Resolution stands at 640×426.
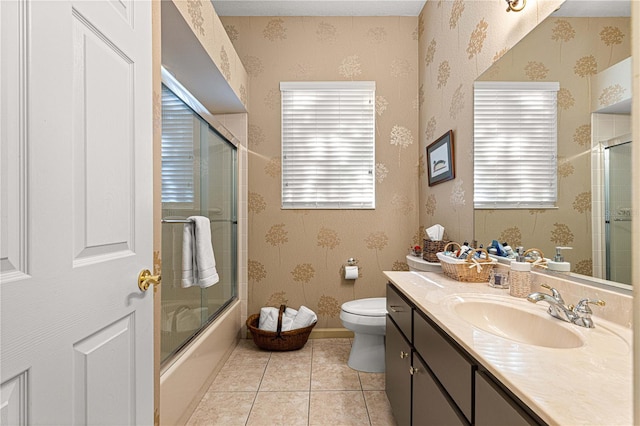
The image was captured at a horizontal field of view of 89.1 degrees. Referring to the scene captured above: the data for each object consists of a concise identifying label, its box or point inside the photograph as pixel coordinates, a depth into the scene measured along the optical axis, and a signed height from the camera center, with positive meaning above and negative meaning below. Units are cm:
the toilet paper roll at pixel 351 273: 279 -53
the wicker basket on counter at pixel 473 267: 162 -28
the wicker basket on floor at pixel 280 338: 249 -98
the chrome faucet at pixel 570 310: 96 -30
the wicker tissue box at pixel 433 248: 217 -25
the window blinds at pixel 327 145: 287 +59
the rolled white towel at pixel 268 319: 259 -87
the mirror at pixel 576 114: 104 +34
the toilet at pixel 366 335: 217 -86
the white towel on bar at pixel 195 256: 169 -23
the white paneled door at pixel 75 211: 54 +0
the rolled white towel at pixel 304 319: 260 -86
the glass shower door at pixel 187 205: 159 +5
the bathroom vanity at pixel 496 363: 60 -35
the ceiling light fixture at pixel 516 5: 146 +94
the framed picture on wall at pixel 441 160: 217 +38
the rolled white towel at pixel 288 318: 258 -86
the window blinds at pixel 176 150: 158 +33
